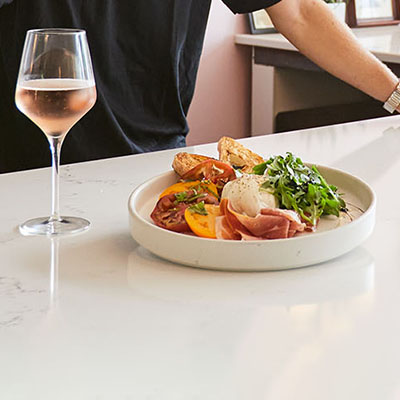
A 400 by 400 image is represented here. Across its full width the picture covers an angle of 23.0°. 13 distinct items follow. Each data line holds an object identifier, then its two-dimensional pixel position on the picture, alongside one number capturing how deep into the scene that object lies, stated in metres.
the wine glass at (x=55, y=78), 1.04
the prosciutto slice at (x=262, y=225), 0.97
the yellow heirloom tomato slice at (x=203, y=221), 0.98
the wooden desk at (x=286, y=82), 3.45
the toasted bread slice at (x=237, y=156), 1.18
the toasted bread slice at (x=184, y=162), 1.15
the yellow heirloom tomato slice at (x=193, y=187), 1.06
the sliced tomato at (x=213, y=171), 1.11
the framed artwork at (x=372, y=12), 3.93
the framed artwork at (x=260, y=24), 3.76
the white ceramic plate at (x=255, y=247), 0.96
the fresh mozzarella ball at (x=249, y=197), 0.99
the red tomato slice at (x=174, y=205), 1.01
